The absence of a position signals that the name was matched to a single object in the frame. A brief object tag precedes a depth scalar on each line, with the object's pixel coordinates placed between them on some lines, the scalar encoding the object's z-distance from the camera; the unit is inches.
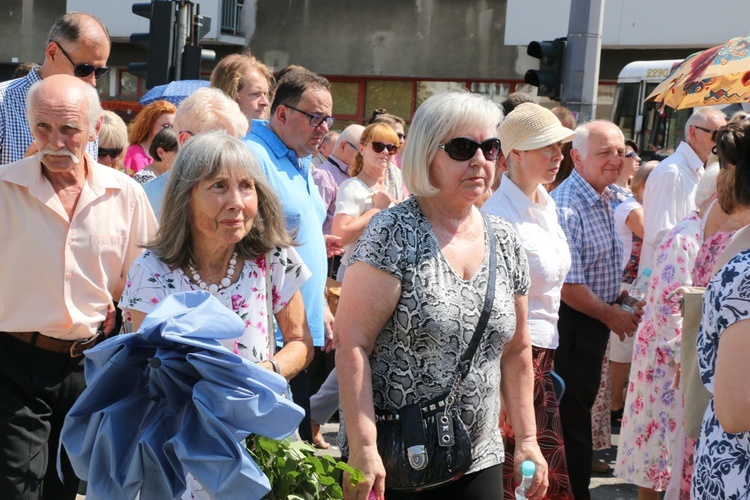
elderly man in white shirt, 293.7
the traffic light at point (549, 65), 402.3
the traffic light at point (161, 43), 405.1
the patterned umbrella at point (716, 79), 233.5
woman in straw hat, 188.5
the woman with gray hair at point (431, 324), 133.1
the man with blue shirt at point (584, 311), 224.2
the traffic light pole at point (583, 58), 396.5
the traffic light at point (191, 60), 408.5
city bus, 684.1
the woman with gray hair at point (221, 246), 134.6
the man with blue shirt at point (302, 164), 178.4
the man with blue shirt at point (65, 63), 198.1
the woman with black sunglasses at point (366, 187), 287.0
